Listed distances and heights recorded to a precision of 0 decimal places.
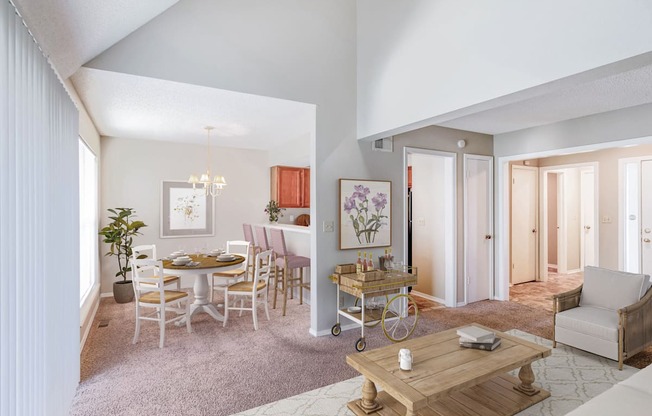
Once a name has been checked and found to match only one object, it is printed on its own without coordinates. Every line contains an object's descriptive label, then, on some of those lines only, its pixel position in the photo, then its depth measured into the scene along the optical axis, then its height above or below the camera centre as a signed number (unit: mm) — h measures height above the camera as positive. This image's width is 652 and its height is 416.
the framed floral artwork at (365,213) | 4020 -65
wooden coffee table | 2002 -1059
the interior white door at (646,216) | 5008 -148
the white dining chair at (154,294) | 3576 -958
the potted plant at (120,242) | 4973 -480
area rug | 2434 -1460
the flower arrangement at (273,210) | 6773 -31
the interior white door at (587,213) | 7469 -144
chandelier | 5133 +423
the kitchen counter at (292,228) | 5036 -316
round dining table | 3953 -738
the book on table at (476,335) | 2512 -970
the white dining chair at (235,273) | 4905 -948
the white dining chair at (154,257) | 4520 -708
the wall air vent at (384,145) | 4242 +806
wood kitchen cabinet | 6918 +469
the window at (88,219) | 4156 -132
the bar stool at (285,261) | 4797 -766
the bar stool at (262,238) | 5564 -508
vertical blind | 1379 -100
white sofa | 1706 -1043
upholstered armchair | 2980 -1046
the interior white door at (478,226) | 5137 -293
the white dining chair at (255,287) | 4020 -980
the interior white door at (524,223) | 6316 -312
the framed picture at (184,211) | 5996 -38
